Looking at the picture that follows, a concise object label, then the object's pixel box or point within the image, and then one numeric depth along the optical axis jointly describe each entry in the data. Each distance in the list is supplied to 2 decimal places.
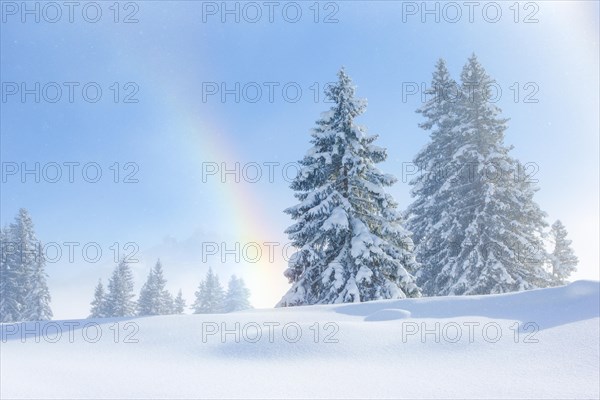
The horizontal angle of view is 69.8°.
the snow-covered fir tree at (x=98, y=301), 48.44
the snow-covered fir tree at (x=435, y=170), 20.24
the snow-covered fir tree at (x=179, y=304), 56.19
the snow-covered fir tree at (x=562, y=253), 35.19
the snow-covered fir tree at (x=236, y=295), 58.84
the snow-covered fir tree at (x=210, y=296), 58.17
